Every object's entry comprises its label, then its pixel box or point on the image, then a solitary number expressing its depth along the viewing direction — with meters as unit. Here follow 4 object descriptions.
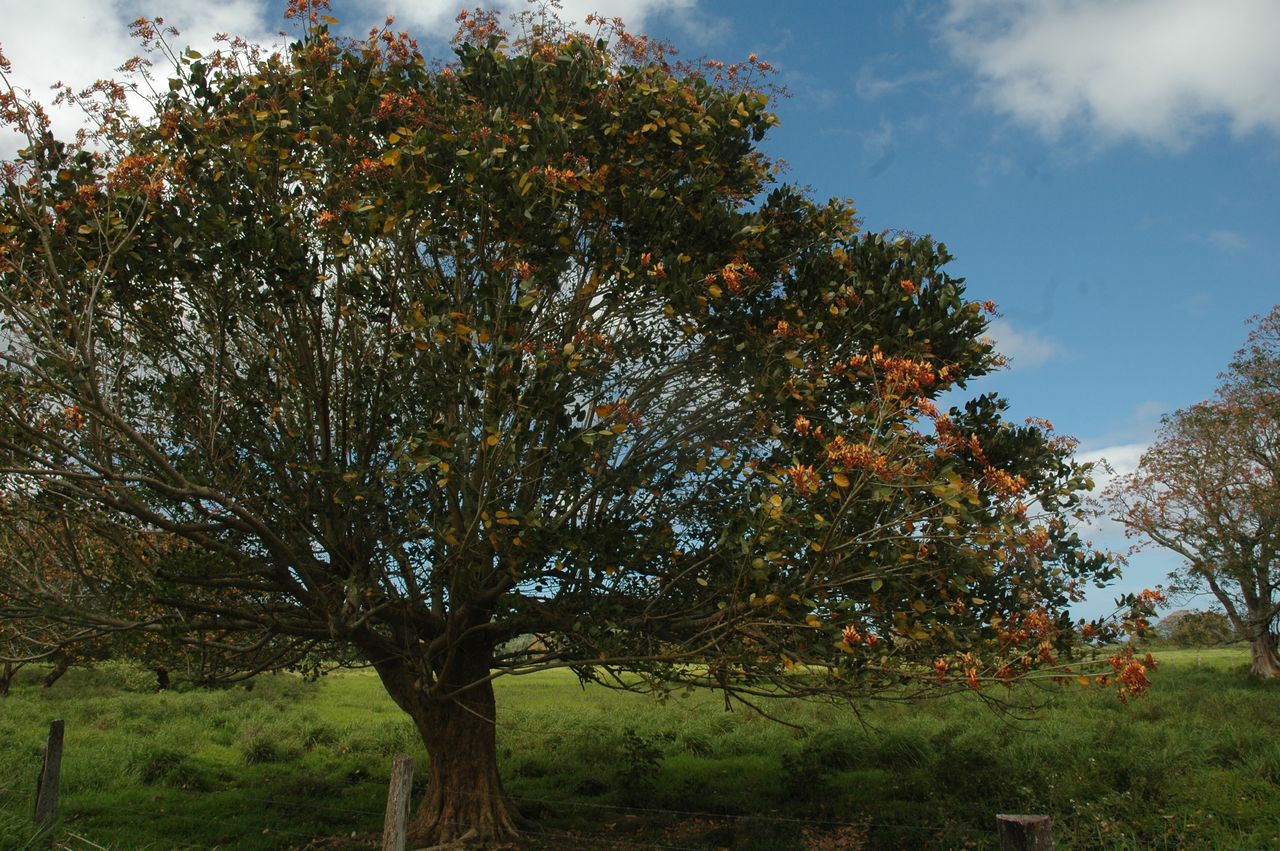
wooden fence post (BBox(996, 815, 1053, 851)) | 5.36
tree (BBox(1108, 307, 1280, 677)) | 32.12
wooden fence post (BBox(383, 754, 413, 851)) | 8.77
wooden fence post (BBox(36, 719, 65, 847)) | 11.51
